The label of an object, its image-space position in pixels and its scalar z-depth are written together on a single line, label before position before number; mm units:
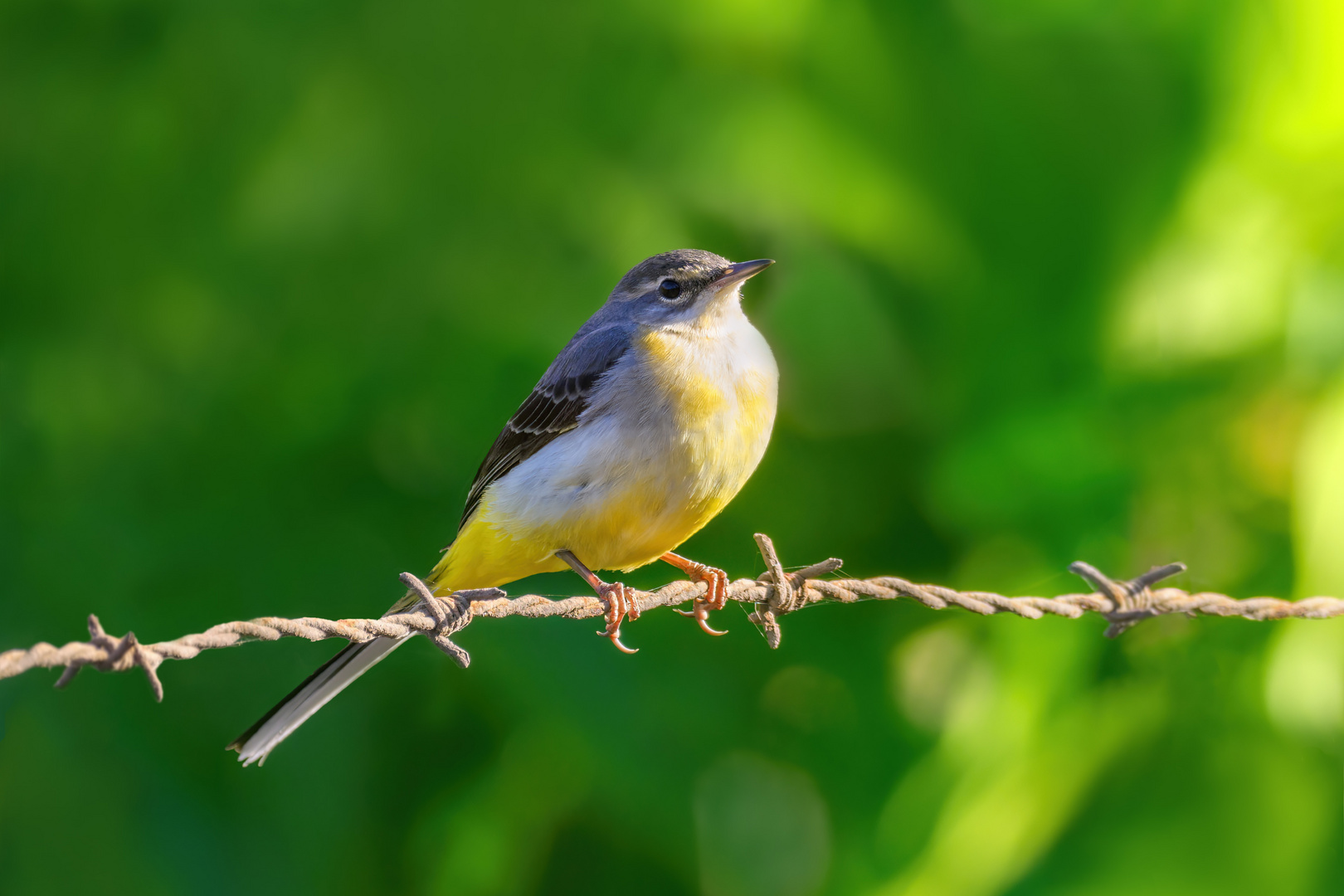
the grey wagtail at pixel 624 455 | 7734
